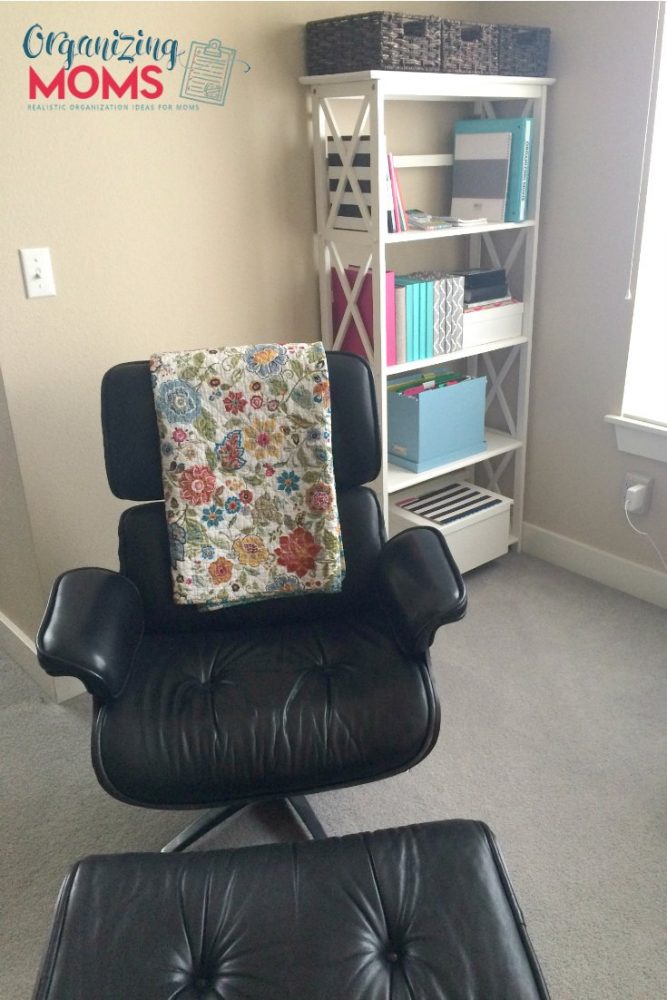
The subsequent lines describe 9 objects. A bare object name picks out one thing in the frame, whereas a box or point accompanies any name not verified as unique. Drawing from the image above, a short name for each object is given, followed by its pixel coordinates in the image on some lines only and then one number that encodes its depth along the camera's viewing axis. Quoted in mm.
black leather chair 1398
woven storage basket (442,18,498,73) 2064
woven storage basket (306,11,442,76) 1930
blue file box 2406
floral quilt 1666
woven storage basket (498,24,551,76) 2197
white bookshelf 2064
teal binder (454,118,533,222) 2281
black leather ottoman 1015
